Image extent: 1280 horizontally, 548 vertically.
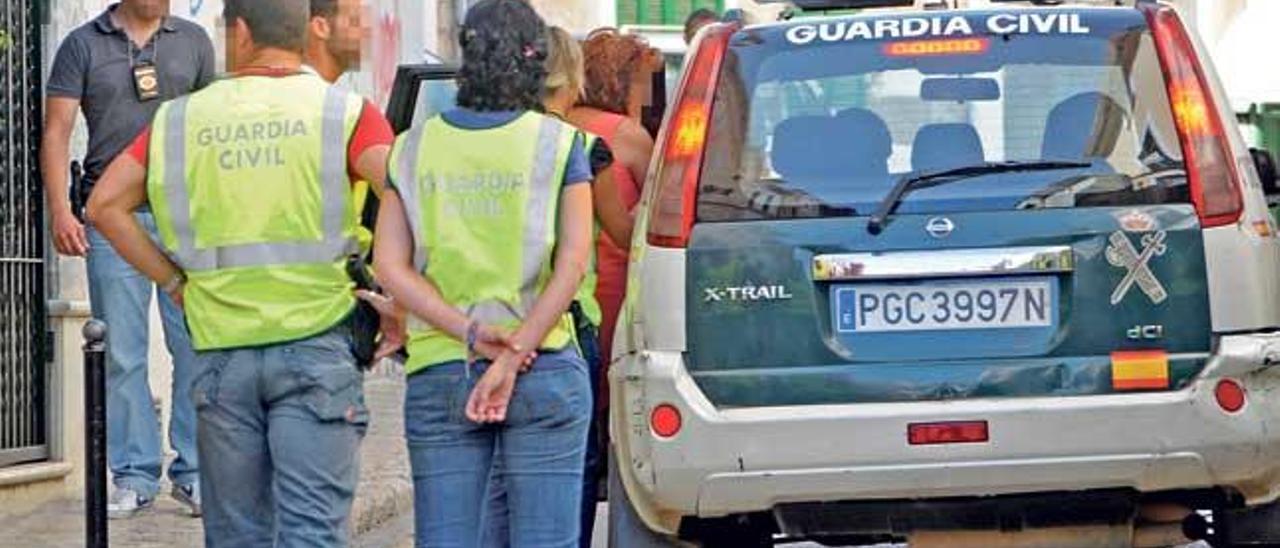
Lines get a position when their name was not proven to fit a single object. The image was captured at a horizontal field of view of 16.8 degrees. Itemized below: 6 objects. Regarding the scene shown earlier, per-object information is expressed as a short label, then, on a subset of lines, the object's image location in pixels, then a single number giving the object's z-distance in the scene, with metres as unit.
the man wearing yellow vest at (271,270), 9.57
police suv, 10.97
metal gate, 16.54
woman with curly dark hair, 9.77
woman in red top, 12.87
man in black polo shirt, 15.23
